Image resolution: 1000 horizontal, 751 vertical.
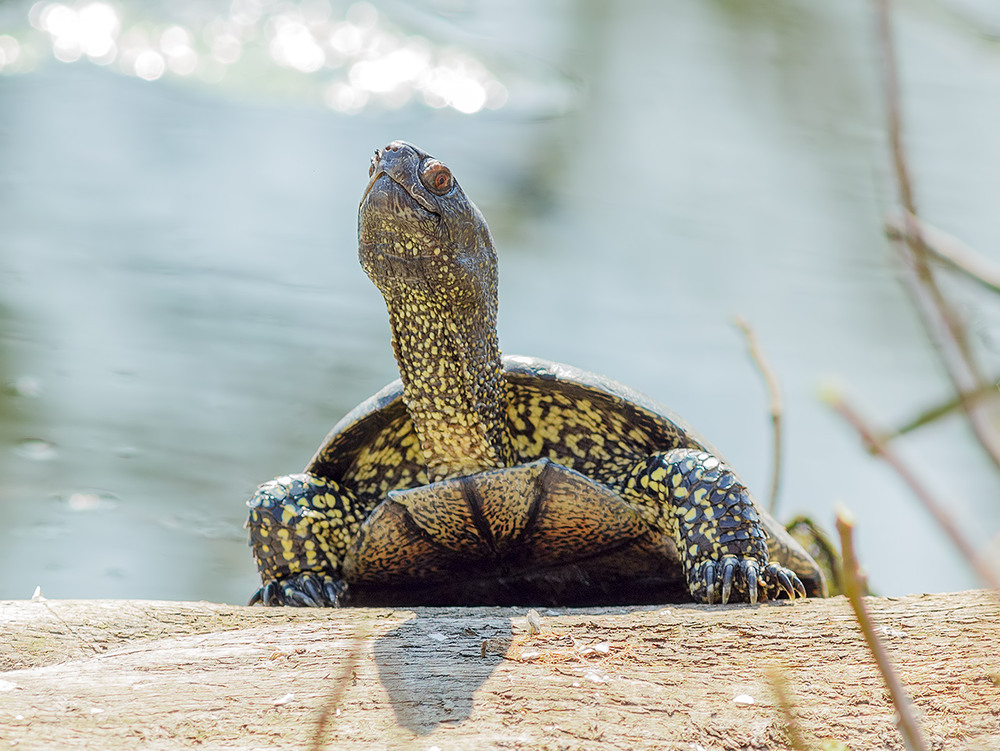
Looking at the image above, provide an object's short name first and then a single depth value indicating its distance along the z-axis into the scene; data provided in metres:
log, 2.92
